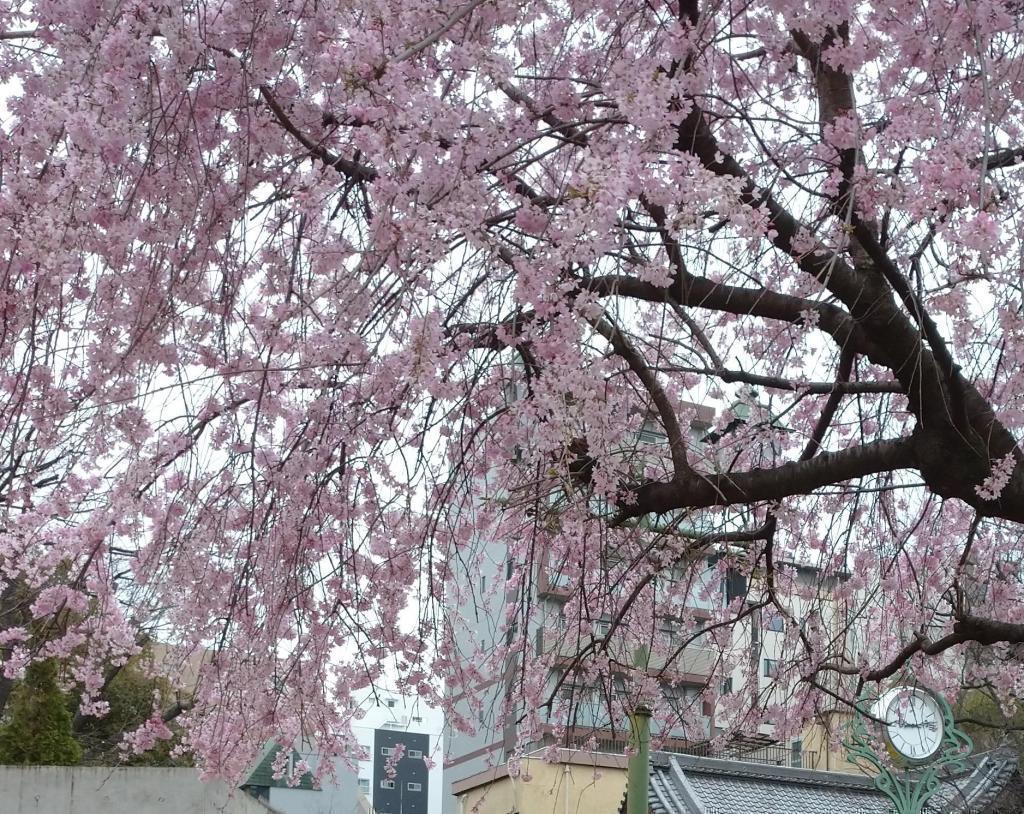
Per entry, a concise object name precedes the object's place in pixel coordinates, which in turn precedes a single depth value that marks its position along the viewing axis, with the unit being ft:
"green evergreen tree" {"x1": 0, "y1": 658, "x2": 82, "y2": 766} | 40.37
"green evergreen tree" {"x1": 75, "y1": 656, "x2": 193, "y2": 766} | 55.21
